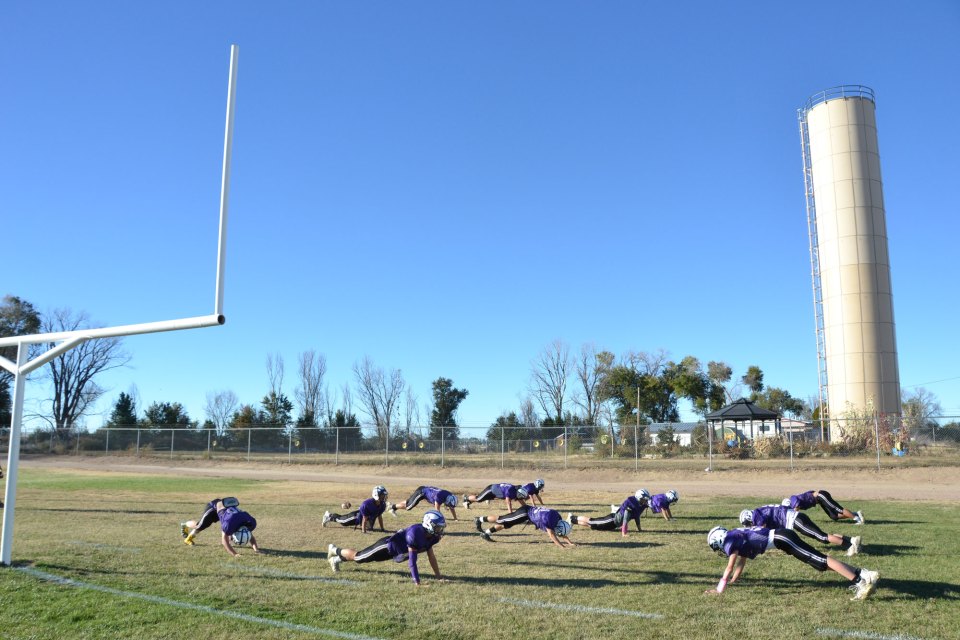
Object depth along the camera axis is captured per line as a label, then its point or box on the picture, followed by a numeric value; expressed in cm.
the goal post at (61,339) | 971
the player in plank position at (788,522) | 1077
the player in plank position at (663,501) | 1642
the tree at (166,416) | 7188
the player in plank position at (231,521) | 1205
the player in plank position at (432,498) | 1709
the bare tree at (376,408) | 7369
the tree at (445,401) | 8025
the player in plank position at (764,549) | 847
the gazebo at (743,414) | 4331
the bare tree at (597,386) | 6825
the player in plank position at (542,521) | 1276
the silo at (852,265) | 4669
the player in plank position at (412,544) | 974
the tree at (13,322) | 6681
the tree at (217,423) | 7334
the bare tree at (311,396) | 7506
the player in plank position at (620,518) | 1421
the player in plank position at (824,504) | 1497
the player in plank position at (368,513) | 1545
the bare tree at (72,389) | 7431
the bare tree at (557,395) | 7012
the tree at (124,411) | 7112
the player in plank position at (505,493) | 1780
